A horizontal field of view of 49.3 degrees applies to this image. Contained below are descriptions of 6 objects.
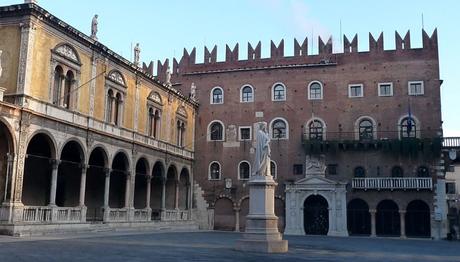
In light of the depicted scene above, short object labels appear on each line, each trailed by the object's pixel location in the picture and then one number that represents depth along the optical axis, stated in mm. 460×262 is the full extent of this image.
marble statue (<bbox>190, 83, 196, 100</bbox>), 36094
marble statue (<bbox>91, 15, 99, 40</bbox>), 24383
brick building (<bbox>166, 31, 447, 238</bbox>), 31359
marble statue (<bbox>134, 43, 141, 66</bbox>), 28172
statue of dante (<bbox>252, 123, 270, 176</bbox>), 15969
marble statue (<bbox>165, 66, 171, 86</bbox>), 33438
